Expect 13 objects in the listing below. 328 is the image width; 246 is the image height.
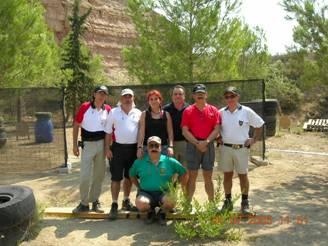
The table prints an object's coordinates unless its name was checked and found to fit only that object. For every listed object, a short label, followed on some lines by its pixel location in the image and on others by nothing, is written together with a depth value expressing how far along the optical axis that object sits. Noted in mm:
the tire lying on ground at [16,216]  4598
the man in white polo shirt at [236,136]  5434
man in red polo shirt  5320
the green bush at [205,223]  4766
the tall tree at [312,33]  8688
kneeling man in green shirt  5203
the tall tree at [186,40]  12633
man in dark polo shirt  5562
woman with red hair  5352
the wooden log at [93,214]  5504
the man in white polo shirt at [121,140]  5473
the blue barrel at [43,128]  12414
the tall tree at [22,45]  12266
